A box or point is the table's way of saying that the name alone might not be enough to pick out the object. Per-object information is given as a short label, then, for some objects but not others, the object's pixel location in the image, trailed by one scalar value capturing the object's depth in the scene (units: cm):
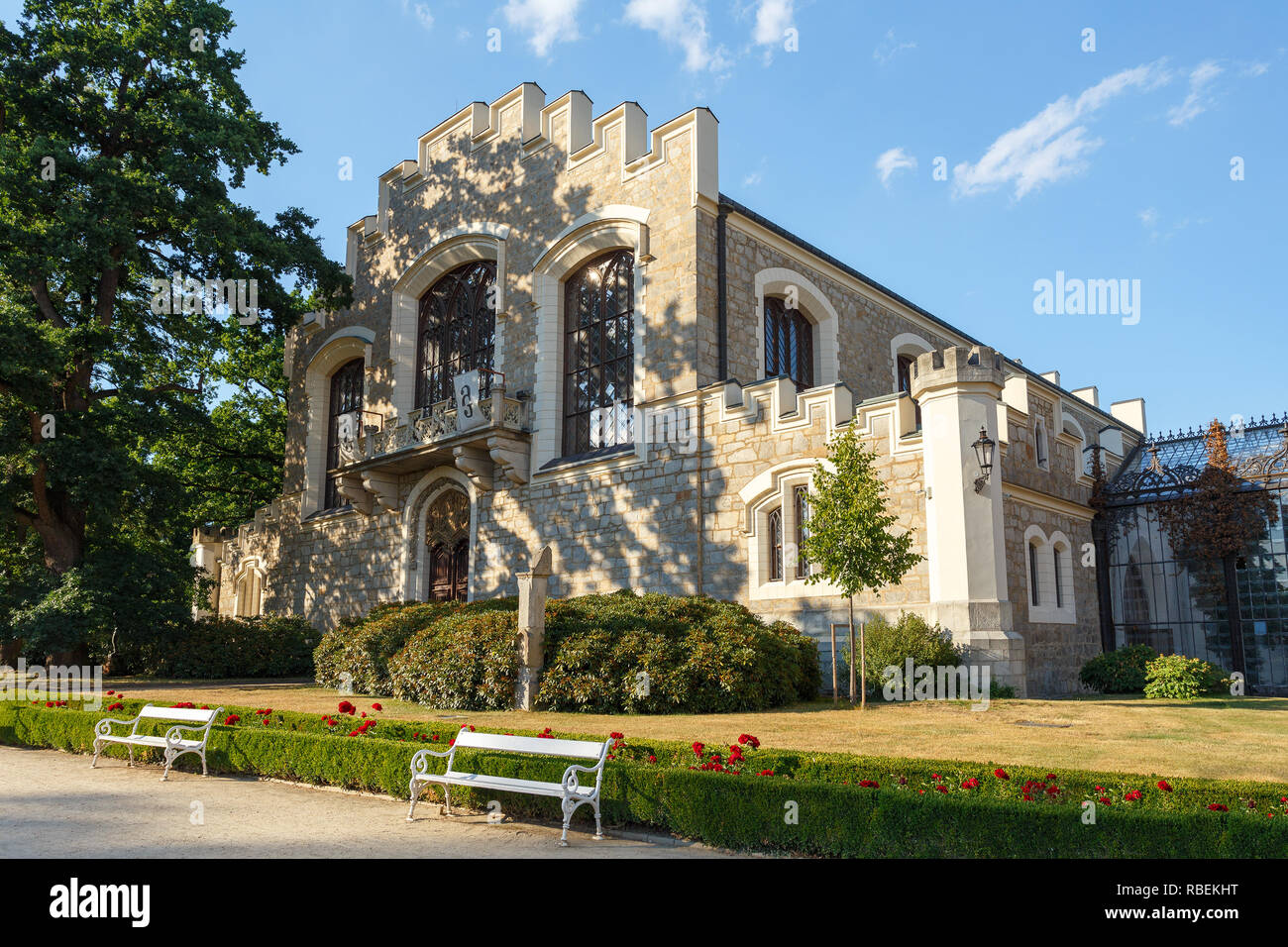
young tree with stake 1355
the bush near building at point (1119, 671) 1652
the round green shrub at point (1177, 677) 1547
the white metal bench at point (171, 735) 1010
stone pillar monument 1362
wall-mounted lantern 1404
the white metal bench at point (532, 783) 712
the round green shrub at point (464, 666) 1382
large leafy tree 1994
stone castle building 1557
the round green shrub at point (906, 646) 1353
